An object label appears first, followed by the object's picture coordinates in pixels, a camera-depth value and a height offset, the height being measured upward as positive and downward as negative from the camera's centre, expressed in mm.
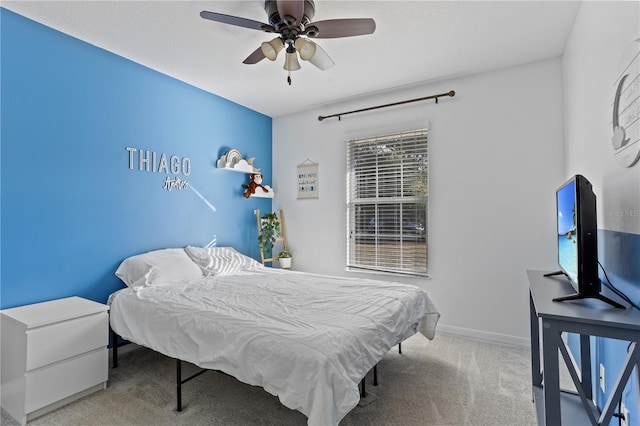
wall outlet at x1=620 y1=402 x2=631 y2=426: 1392 -877
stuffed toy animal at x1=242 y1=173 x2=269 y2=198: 4311 +488
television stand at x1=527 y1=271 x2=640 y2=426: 1132 -420
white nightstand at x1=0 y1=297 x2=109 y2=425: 1966 -910
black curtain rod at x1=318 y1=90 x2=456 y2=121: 3408 +1382
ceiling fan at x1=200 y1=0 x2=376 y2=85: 1962 +1281
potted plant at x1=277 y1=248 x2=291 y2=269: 4454 -556
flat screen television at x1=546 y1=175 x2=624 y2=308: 1391 -97
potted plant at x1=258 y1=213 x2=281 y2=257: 4383 -174
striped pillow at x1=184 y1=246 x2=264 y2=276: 3329 -453
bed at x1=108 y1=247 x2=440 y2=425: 1517 -633
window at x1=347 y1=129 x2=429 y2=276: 3662 +212
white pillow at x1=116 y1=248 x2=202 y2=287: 2793 -463
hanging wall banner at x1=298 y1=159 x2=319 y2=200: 4430 +570
